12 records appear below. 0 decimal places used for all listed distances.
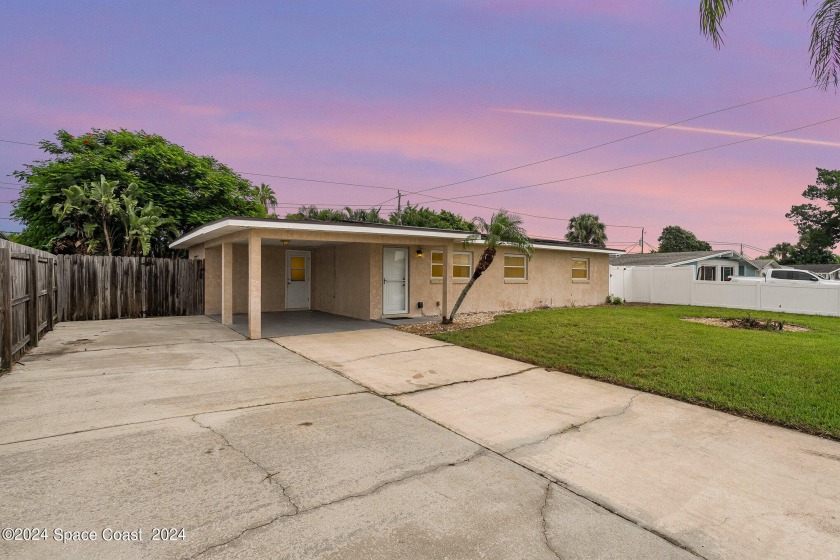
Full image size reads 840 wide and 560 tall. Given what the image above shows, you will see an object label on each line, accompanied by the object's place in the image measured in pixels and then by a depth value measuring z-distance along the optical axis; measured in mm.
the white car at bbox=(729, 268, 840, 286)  18234
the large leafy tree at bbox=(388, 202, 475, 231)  33344
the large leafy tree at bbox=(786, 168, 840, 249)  37812
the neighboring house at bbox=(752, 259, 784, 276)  26703
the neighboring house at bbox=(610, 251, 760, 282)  23428
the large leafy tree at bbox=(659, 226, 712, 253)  51750
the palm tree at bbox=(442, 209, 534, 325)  10695
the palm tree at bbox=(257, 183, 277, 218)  32862
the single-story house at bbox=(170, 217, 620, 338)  11195
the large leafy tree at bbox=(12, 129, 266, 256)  16141
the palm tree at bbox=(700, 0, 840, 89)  5227
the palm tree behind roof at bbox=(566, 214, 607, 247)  38594
